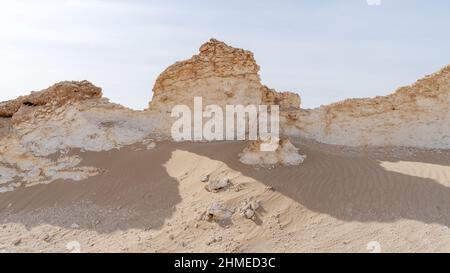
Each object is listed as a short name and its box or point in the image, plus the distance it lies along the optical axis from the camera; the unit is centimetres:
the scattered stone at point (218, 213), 764
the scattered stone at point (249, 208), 763
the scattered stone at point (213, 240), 699
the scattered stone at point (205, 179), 910
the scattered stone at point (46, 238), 773
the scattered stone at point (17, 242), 767
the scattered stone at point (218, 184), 856
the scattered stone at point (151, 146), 1120
